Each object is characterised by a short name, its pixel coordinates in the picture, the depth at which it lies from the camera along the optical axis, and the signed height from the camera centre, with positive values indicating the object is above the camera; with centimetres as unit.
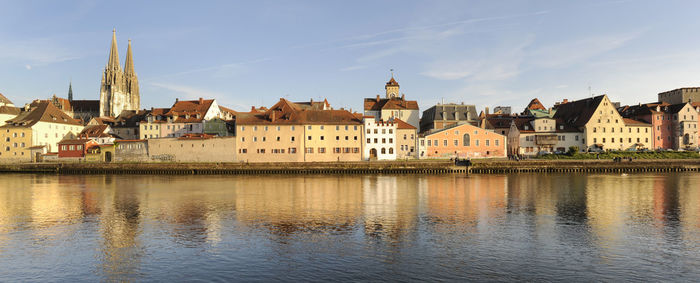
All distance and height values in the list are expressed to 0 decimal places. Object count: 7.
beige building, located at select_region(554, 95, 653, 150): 8225 +348
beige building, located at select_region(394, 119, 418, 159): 7494 +142
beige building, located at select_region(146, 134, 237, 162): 7206 +71
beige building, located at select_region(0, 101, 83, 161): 8144 +436
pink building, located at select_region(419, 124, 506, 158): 7531 +115
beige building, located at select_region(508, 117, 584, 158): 8206 +213
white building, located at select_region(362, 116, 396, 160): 7338 +176
